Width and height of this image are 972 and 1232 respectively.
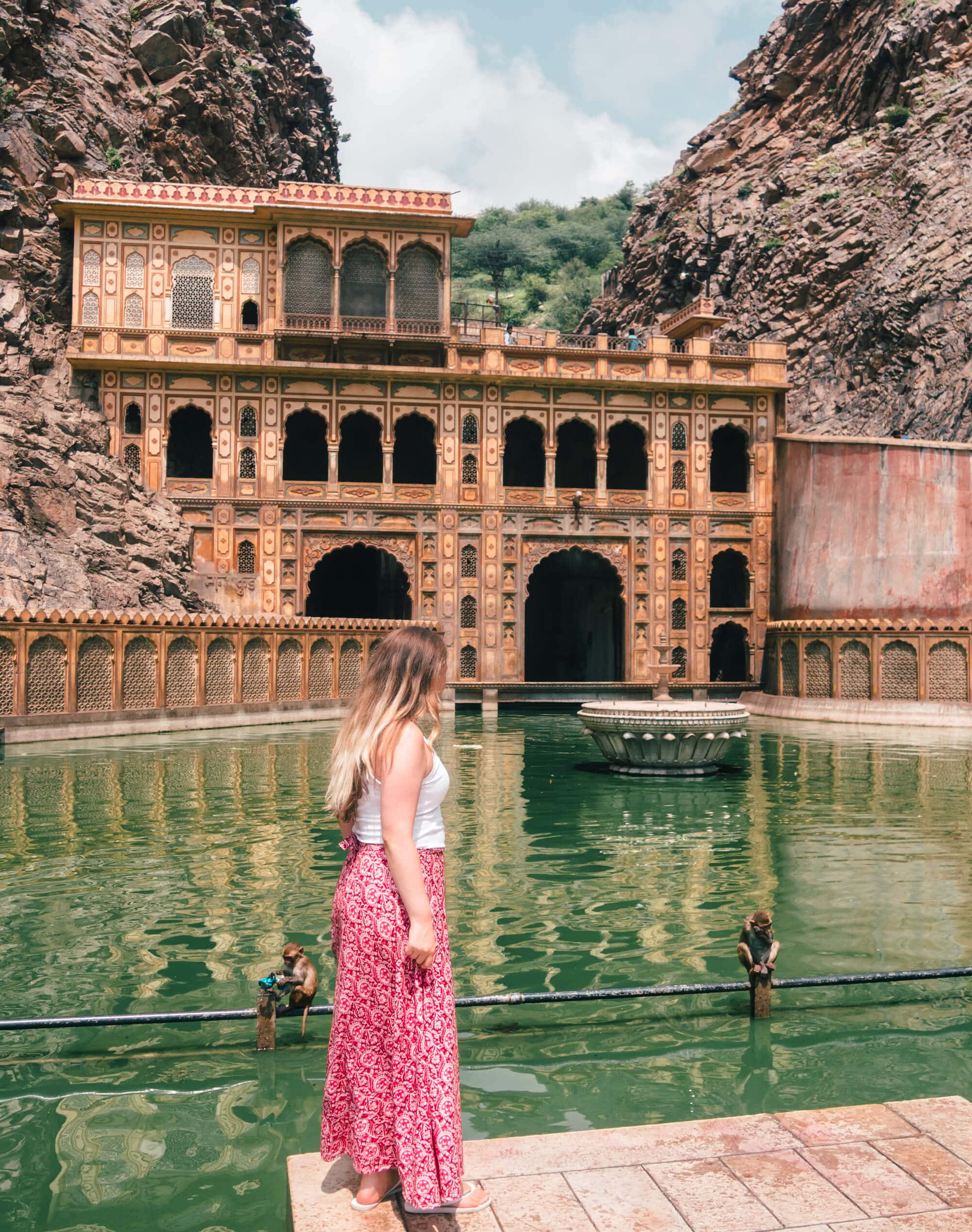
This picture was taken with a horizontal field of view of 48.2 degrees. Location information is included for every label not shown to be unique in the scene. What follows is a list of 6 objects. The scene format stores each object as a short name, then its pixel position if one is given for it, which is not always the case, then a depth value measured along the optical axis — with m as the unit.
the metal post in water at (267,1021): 4.99
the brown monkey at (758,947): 5.49
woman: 3.17
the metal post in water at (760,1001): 5.51
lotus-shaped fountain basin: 14.17
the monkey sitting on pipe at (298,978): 5.16
